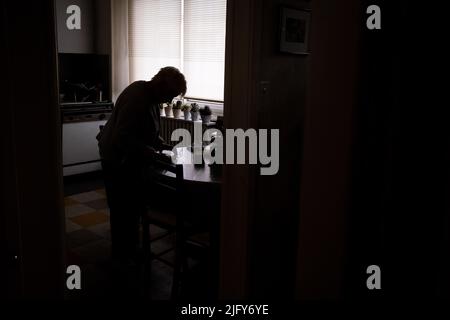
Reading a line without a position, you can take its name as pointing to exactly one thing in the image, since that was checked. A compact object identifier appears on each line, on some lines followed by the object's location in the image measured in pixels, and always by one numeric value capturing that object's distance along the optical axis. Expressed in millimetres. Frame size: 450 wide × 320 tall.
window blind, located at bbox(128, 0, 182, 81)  5148
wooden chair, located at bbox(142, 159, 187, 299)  2443
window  4719
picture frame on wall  2084
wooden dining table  2500
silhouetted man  2809
